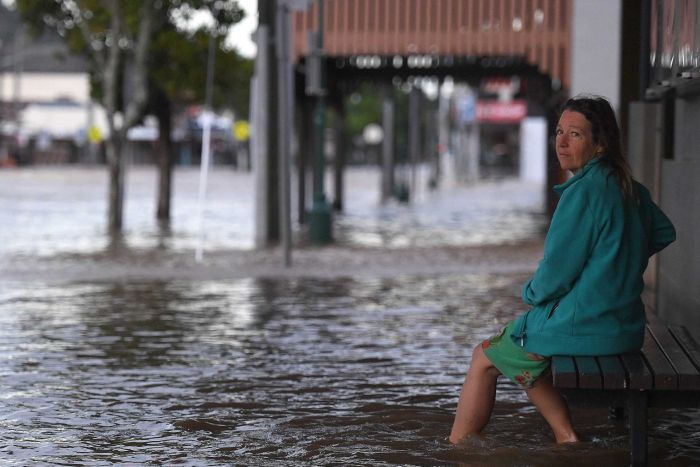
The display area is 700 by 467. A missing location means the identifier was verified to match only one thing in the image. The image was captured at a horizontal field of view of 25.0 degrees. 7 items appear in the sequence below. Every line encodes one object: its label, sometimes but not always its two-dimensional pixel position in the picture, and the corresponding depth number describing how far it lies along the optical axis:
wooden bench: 5.77
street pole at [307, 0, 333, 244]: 20.30
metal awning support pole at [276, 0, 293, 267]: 16.86
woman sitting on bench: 5.93
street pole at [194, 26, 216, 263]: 17.45
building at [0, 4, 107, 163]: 101.81
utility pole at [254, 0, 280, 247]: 20.91
